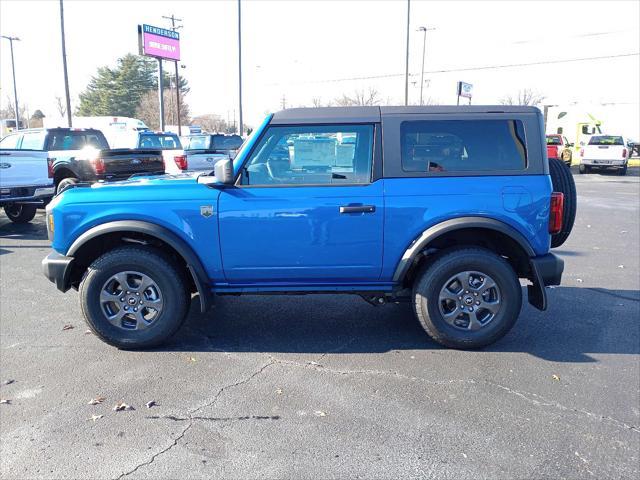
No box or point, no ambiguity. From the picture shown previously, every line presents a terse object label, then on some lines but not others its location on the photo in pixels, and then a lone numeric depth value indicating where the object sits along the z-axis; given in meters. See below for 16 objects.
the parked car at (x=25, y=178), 9.23
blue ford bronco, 4.12
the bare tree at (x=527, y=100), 64.49
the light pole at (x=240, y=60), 27.41
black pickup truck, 11.33
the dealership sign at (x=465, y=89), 29.30
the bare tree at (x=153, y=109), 65.44
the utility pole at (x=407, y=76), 28.88
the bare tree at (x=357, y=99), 62.07
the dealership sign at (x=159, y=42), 32.06
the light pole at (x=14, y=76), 51.24
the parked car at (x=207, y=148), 15.75
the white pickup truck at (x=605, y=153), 25.11
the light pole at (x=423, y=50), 43.96
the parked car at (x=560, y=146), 27.50
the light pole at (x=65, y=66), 24.45
